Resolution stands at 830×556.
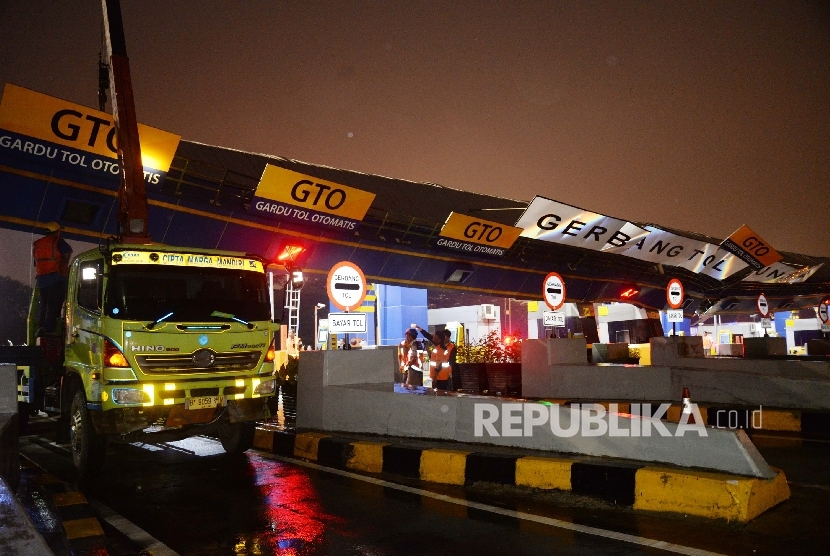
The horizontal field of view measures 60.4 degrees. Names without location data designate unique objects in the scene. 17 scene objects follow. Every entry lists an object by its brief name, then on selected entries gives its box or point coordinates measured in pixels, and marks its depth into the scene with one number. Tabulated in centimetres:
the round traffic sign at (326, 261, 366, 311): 991
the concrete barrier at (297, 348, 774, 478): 616
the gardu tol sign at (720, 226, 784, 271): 2778
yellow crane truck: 778
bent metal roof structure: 1425
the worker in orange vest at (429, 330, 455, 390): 1531
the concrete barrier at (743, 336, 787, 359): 2339
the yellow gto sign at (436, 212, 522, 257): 2064
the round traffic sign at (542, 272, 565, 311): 1510
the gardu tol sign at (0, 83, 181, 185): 1199
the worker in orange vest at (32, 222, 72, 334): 1039
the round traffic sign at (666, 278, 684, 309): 1753
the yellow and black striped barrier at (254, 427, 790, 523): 562
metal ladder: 2538
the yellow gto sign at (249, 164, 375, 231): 1591
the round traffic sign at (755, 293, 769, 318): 2684
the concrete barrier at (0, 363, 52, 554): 304
